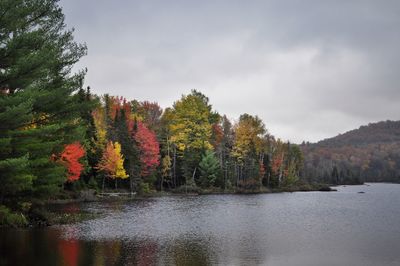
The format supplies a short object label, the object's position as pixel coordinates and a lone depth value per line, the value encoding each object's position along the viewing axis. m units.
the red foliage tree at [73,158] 55.52
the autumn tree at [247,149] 91.50
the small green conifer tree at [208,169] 82.88
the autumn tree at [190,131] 83.25
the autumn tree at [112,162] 68.19
